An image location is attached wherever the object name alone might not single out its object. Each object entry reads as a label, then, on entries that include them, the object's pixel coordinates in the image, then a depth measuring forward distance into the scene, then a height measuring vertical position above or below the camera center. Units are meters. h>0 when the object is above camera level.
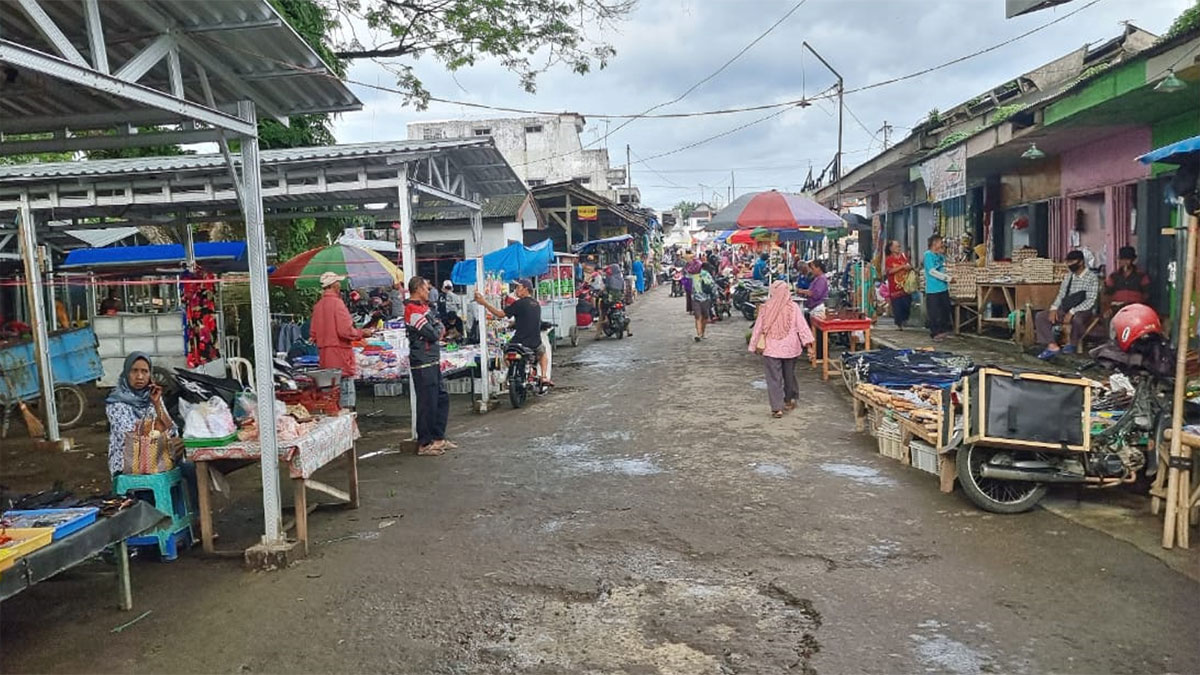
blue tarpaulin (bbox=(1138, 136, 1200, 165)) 5.10 +0.63
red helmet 5.70 -0.48
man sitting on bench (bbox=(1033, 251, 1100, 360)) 11.01 -0.62
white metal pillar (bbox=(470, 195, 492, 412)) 11.01 -0.75
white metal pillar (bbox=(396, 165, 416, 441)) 9.00 +0.60
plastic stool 5.43 -1.35
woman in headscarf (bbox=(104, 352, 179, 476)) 5.57 -0.74
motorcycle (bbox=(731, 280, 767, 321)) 19.67 -0.65
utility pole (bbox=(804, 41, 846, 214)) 20.61 +4.20
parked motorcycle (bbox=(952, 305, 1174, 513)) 5.70 -1.36
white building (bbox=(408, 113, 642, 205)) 50.06 +8.50
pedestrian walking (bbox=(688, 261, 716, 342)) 17.89 -0.54
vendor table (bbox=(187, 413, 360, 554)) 5.48 -1.13
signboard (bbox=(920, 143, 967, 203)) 13.70 +1.54
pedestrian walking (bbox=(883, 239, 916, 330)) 16.14 -0.34
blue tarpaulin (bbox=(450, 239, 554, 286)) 14.79 +0.36
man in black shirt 11.48 -0.56
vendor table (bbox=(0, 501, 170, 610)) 3.92 -1.30
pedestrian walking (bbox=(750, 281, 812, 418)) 9.41 -0.75
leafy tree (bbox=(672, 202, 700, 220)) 104.72 +8.66
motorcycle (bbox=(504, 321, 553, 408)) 11.03 -1.18
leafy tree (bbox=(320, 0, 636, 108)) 14.47 +4.48
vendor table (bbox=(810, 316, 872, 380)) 12.18 -0.87
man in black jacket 8.42 -0.84
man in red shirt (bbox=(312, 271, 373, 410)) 9.55 -0.45
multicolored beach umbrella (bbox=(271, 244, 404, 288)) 12.45 +0.34
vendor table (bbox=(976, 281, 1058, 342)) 12.71 -0.57
